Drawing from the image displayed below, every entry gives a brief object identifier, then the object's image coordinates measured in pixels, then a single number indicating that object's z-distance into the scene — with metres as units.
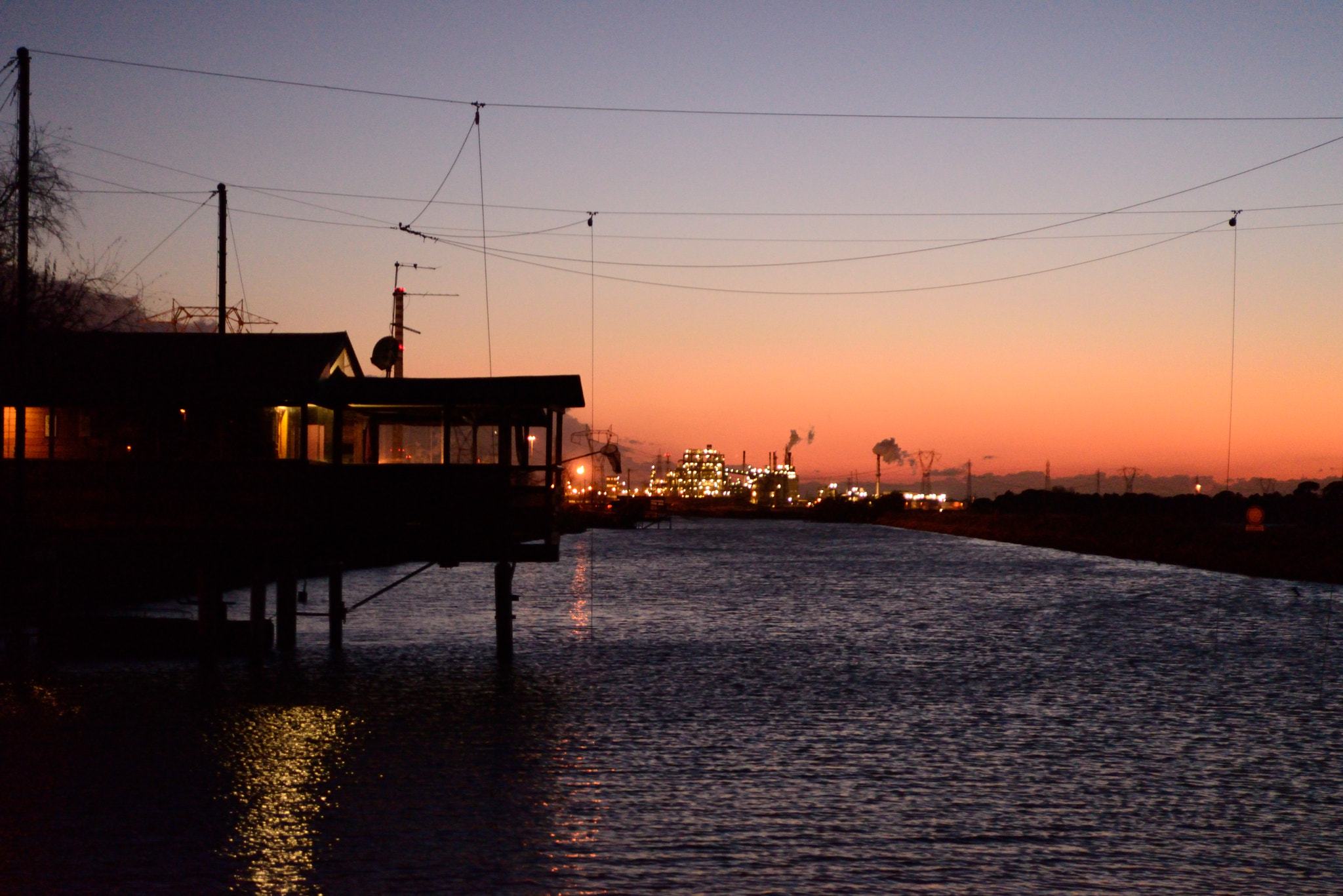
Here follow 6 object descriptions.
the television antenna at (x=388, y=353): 45.69
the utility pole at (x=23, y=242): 29.38
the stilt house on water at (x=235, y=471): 30.77
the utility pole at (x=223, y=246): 45.69
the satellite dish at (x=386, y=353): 45.72
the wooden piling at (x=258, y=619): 33.75
